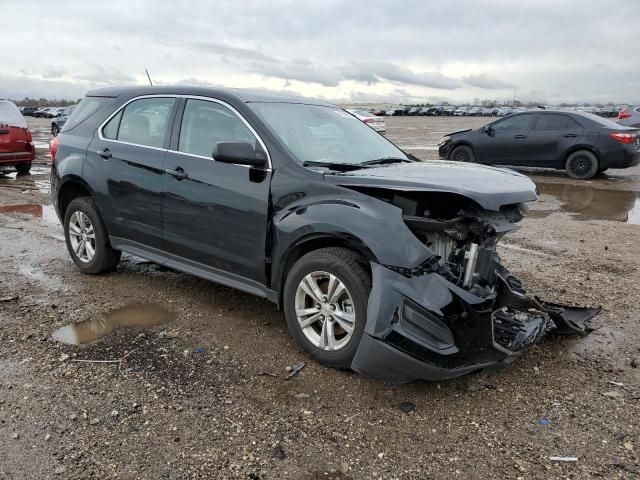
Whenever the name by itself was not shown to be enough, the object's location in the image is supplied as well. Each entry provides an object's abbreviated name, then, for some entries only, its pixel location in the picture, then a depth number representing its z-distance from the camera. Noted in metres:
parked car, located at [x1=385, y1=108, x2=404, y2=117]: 76.20
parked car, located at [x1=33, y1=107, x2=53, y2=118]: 63.72
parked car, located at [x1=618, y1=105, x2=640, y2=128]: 17.30
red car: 12.38
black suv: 3.18
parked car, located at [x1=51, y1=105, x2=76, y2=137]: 27.76
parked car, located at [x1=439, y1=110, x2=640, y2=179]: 11.88
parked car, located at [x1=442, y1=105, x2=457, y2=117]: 81.50
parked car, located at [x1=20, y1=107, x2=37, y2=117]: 69.32
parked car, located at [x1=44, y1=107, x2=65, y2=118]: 59.84
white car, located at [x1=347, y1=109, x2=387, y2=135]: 22.02
